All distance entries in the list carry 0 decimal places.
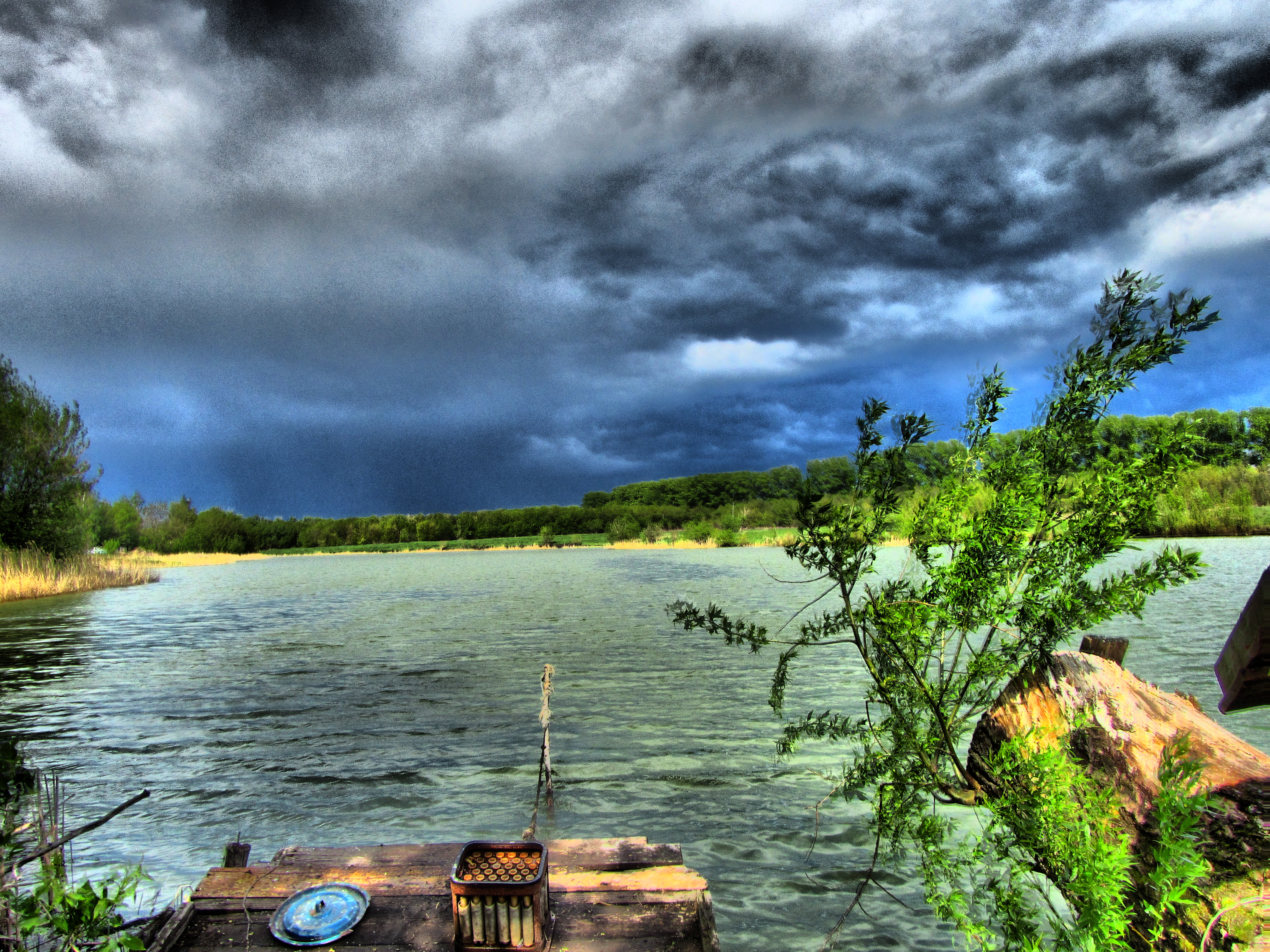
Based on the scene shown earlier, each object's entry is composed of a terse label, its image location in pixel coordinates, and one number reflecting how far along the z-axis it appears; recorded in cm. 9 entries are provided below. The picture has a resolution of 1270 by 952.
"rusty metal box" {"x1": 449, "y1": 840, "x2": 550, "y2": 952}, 323
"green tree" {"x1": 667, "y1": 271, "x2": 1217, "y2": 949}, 395
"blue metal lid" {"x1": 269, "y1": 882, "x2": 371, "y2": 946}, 351
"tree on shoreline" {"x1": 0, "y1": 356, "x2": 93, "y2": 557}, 3128
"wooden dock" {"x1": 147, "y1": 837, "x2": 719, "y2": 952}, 349
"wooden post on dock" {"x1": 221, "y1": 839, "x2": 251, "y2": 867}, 433
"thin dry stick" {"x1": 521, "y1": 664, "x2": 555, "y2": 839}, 627
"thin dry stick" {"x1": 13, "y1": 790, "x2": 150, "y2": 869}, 309
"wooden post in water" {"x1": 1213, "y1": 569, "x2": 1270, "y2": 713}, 196
